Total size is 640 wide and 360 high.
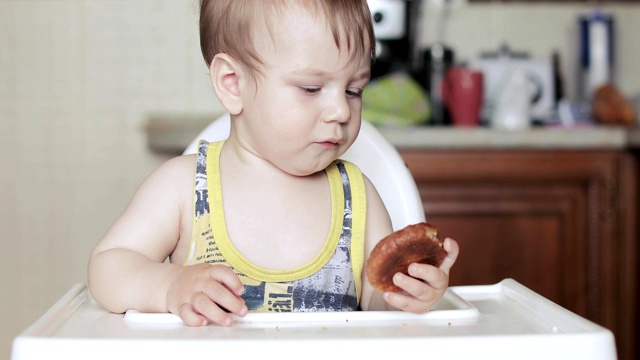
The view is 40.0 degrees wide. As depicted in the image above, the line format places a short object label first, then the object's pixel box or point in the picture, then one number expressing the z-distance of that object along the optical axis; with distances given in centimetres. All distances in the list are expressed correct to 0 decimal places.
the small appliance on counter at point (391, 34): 242
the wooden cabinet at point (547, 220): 219
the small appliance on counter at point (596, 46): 258
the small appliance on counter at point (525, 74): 248
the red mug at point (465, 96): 230
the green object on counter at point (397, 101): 229
